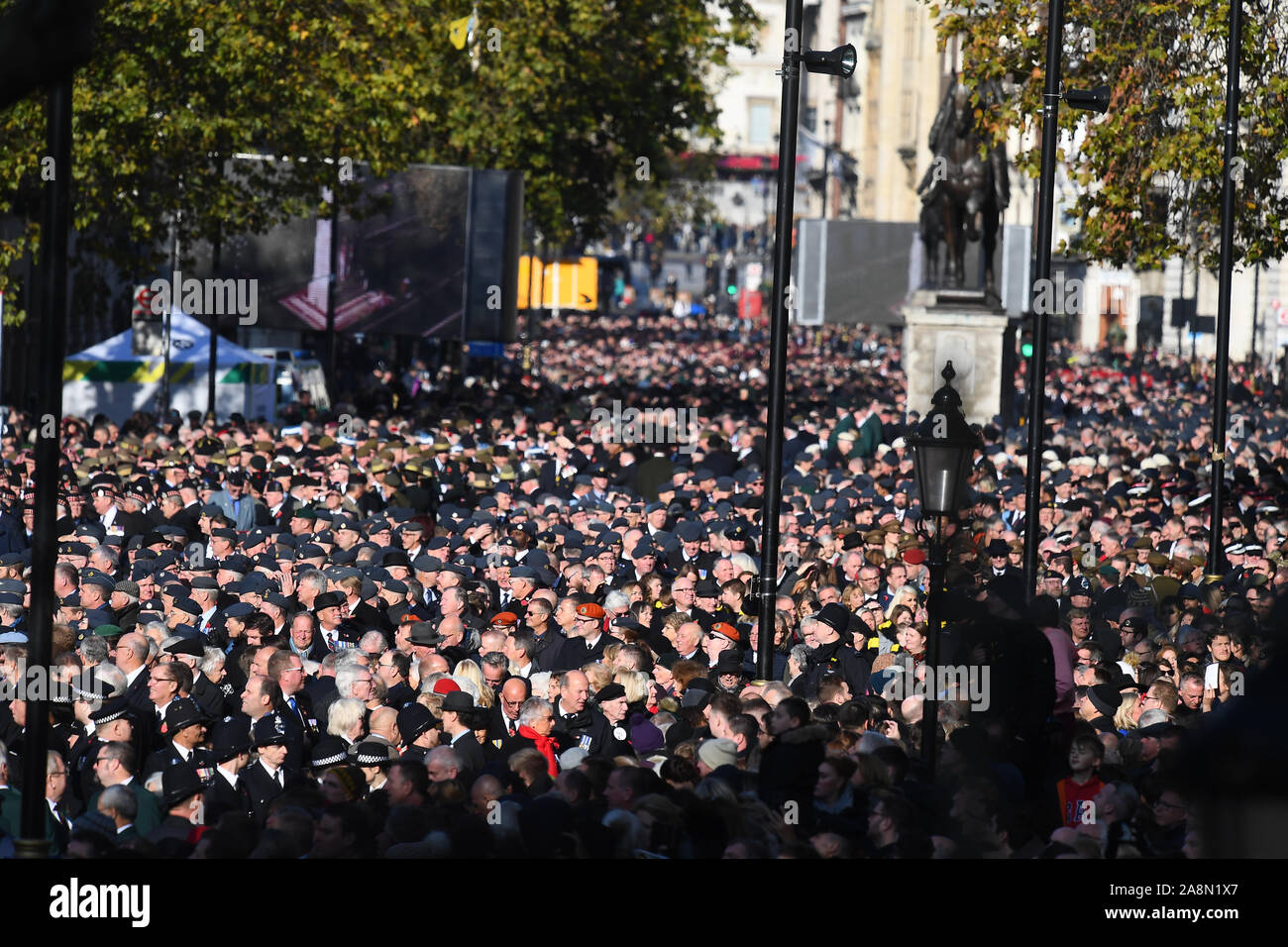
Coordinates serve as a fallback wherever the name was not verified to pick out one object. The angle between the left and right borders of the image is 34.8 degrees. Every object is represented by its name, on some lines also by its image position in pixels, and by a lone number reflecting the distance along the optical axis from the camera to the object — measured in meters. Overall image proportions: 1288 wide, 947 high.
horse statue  31.75
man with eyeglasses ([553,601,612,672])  11.67
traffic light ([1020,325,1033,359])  40.82
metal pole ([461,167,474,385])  35.50
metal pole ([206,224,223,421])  29.05
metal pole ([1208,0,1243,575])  18.23
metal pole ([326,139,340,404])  34.72
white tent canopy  30.94
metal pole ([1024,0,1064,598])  14.48
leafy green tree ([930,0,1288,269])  22.30
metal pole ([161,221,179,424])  28.97
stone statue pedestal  32.81
